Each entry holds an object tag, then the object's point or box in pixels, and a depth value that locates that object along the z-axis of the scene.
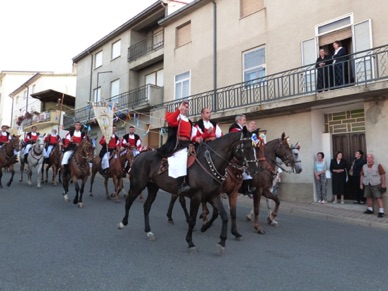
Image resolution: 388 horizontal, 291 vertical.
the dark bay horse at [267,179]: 6.56
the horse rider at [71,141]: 9.90
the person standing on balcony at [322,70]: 11.45
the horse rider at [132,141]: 11.40
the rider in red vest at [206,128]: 6.86
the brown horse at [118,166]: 10.82
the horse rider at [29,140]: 15.17
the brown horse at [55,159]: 13.90
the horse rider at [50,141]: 14.44
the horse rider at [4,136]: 14.58
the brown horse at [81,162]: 9.46
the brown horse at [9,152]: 12.98
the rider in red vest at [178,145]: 5.77
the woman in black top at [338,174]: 11.50
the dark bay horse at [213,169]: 5.47
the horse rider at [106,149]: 11.38
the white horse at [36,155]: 13.74
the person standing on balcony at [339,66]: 11.09
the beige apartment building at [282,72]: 10.93
